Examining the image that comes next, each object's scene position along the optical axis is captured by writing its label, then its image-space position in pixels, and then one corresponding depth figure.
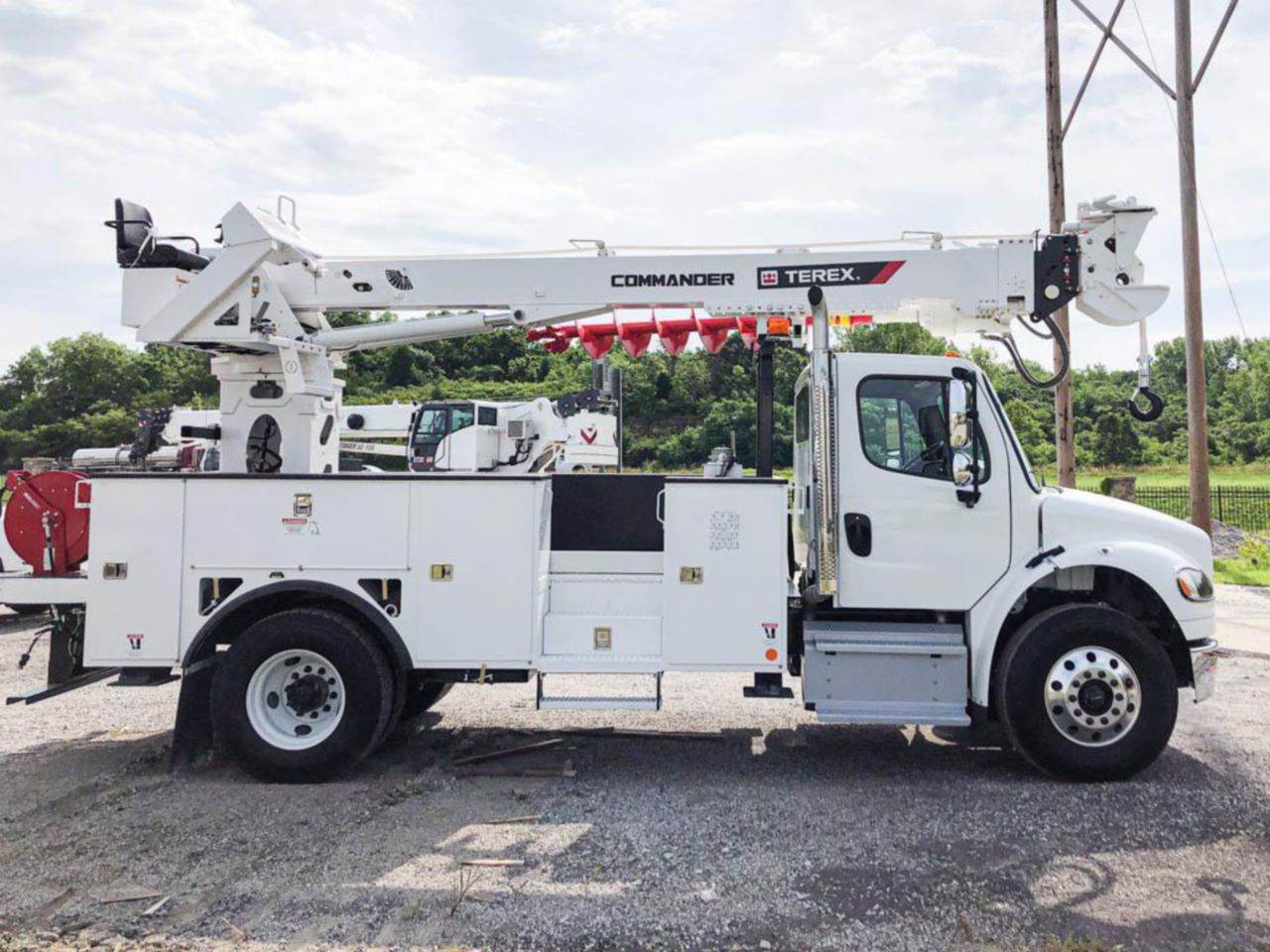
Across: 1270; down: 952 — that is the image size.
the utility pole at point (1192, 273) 12.25
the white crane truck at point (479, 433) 18.44
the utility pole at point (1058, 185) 12.86
